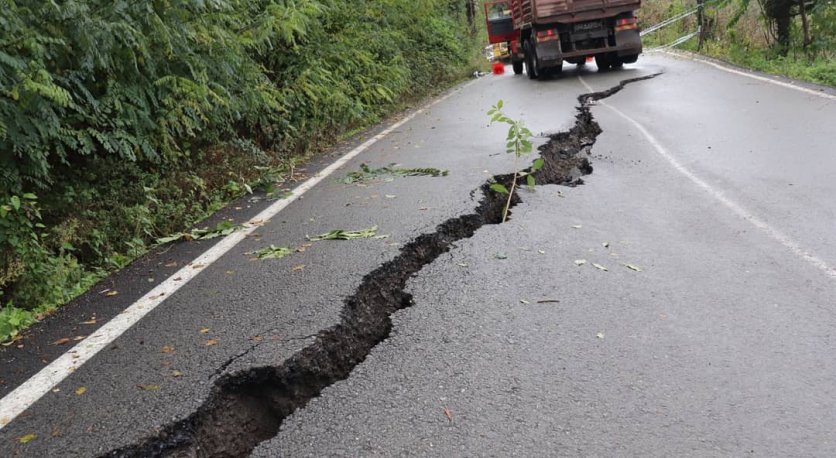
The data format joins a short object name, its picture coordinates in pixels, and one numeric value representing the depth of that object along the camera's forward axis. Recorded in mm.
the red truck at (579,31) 16453
